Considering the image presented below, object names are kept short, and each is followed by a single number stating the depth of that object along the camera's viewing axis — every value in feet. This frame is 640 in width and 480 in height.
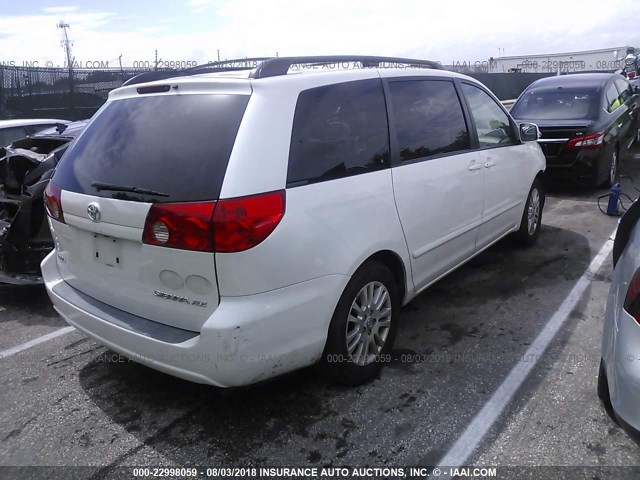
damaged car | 14.43
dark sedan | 25.16
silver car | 7.01
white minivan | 8.05
